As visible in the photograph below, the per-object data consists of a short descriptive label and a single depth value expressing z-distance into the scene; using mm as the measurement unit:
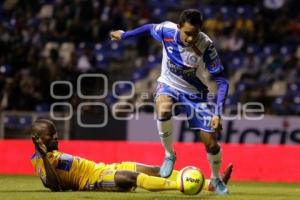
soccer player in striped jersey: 20458
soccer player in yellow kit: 19322
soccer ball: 19004
